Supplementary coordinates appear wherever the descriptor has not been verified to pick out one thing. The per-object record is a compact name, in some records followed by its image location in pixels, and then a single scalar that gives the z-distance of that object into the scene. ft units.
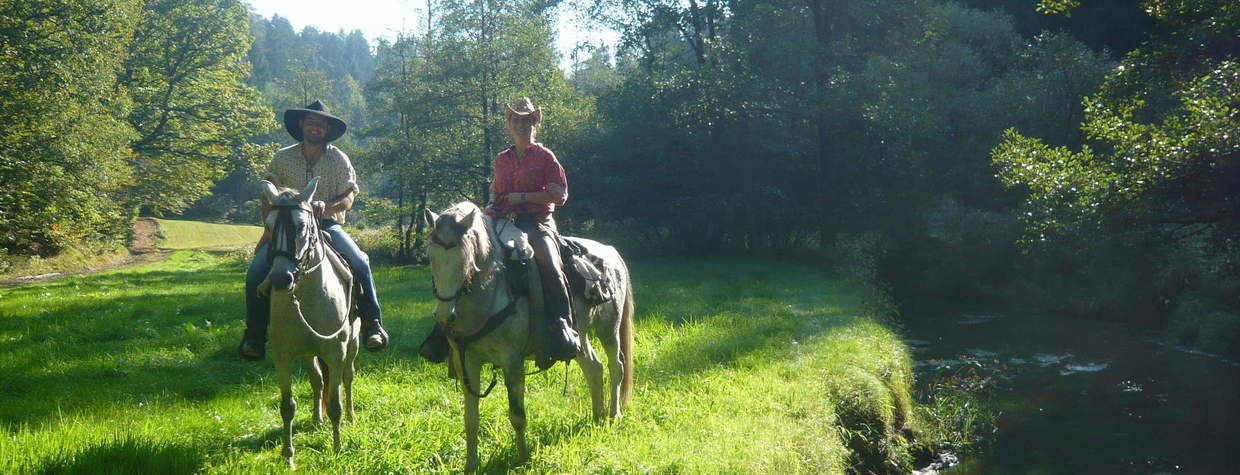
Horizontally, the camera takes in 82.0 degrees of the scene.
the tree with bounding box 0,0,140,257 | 54.19
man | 21.97
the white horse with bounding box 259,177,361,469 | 16.99
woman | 19.24
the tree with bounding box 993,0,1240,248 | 39.29
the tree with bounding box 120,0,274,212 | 100.99
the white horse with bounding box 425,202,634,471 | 15.56
